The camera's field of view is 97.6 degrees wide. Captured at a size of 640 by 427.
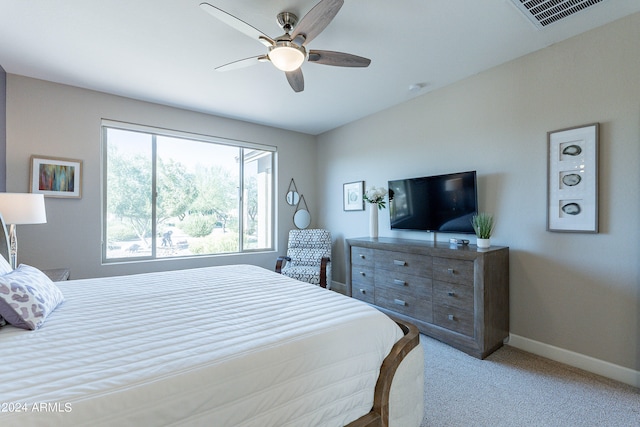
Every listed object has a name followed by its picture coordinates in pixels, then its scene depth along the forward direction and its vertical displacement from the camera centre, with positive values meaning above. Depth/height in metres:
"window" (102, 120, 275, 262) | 3.55 +0.28
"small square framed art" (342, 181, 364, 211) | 4.29 +0.28
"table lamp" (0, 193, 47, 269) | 2.26 +0.03
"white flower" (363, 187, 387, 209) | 3.64 +0.24
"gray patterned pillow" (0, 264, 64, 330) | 1.23 -0.40
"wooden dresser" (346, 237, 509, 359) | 2.40 -0.73
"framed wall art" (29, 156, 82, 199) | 3.00 +0.41
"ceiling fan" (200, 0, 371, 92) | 1.63 +1.16
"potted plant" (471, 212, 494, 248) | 2.57 -0.15
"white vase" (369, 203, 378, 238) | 3.70 -0.10
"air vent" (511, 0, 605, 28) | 1.89 +1.43
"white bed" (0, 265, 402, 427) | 0.83 -0.52
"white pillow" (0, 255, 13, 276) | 1.55 -0.31
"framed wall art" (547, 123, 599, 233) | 2.21 +0.27
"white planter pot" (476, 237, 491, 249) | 2.56 -0.28
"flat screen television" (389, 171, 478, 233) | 2.85 +0.12
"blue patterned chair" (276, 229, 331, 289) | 3.90 -0.67
